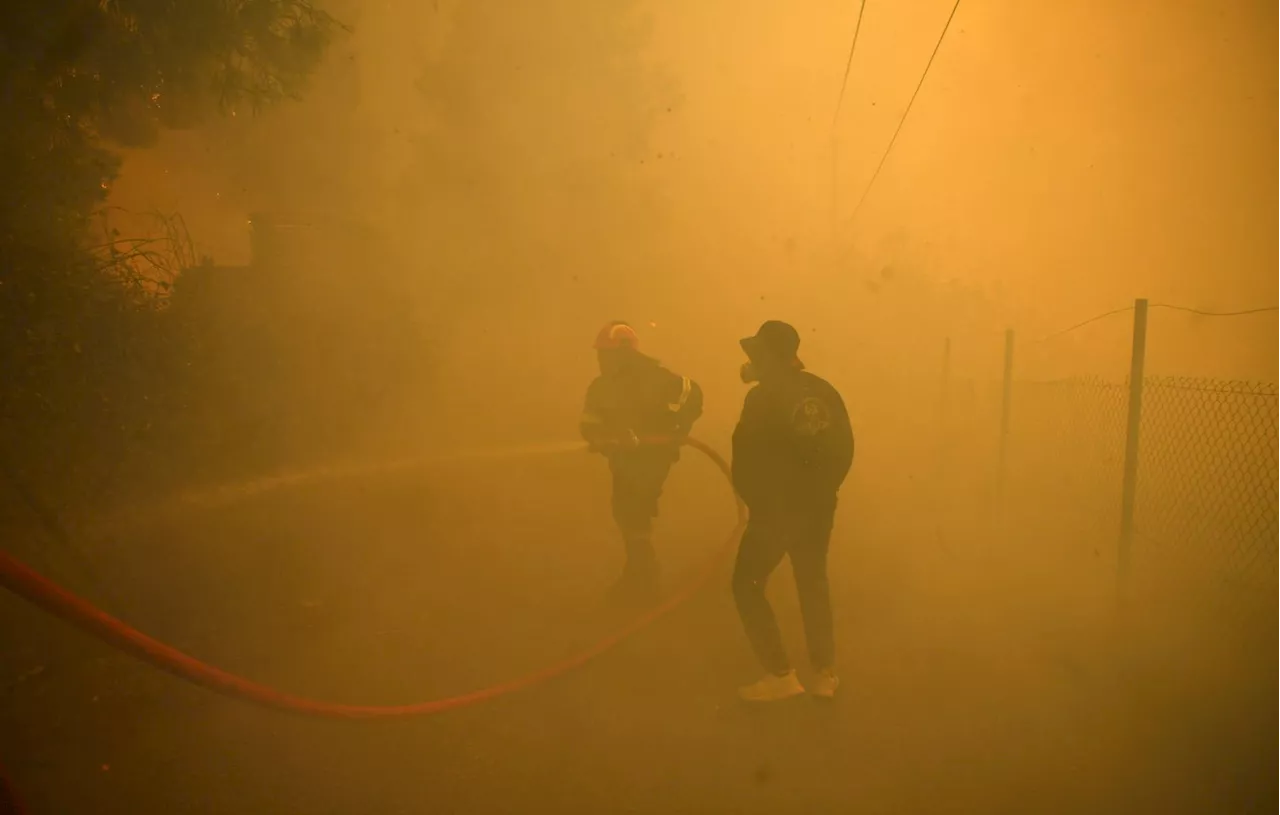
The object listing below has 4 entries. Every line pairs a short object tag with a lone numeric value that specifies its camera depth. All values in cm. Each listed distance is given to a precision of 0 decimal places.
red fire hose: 181
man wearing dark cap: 307
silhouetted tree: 362
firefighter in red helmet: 412
